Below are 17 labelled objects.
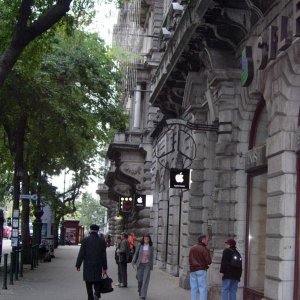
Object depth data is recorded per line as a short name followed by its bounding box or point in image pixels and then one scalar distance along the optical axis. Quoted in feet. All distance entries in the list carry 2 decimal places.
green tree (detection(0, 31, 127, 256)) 70.44
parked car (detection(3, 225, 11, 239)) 238.89
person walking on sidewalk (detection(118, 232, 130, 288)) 59.11
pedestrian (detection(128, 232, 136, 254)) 87.84
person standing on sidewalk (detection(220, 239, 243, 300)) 39.52
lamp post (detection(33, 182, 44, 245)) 99.40
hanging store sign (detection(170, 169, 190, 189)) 59.72
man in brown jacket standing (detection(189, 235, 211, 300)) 41.19
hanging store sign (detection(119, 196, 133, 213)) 115.44
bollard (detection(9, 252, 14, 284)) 59.93
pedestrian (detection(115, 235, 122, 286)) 60.07
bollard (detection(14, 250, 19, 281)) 62.85
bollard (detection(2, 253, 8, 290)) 54.07
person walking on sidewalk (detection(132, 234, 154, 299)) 50.62
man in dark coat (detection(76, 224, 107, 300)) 39.52
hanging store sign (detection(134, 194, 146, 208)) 102.17
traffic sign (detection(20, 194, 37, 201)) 73.26
